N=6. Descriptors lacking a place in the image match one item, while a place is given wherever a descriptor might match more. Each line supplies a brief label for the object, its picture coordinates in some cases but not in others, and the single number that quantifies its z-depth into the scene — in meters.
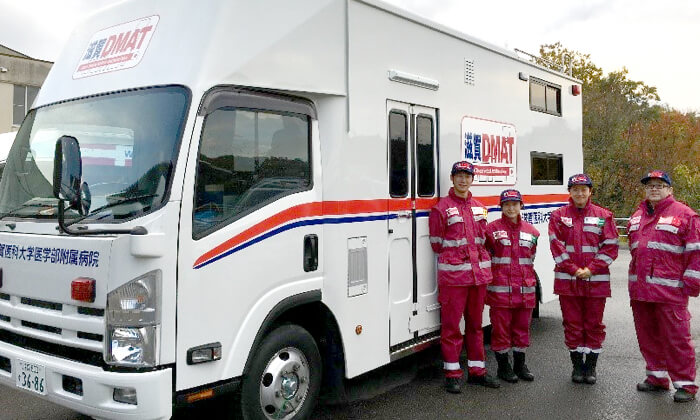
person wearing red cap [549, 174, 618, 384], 5.73
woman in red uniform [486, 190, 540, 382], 5.84
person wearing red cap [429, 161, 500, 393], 5.49
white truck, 3.50
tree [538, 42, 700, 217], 27.66
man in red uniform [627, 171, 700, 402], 5.25
